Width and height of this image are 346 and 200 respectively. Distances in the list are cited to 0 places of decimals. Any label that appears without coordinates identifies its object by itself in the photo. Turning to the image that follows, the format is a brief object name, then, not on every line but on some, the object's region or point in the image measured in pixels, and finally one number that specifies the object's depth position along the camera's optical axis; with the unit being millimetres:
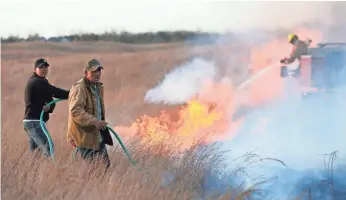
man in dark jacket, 15359
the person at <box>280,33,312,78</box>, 21703
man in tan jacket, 13852
